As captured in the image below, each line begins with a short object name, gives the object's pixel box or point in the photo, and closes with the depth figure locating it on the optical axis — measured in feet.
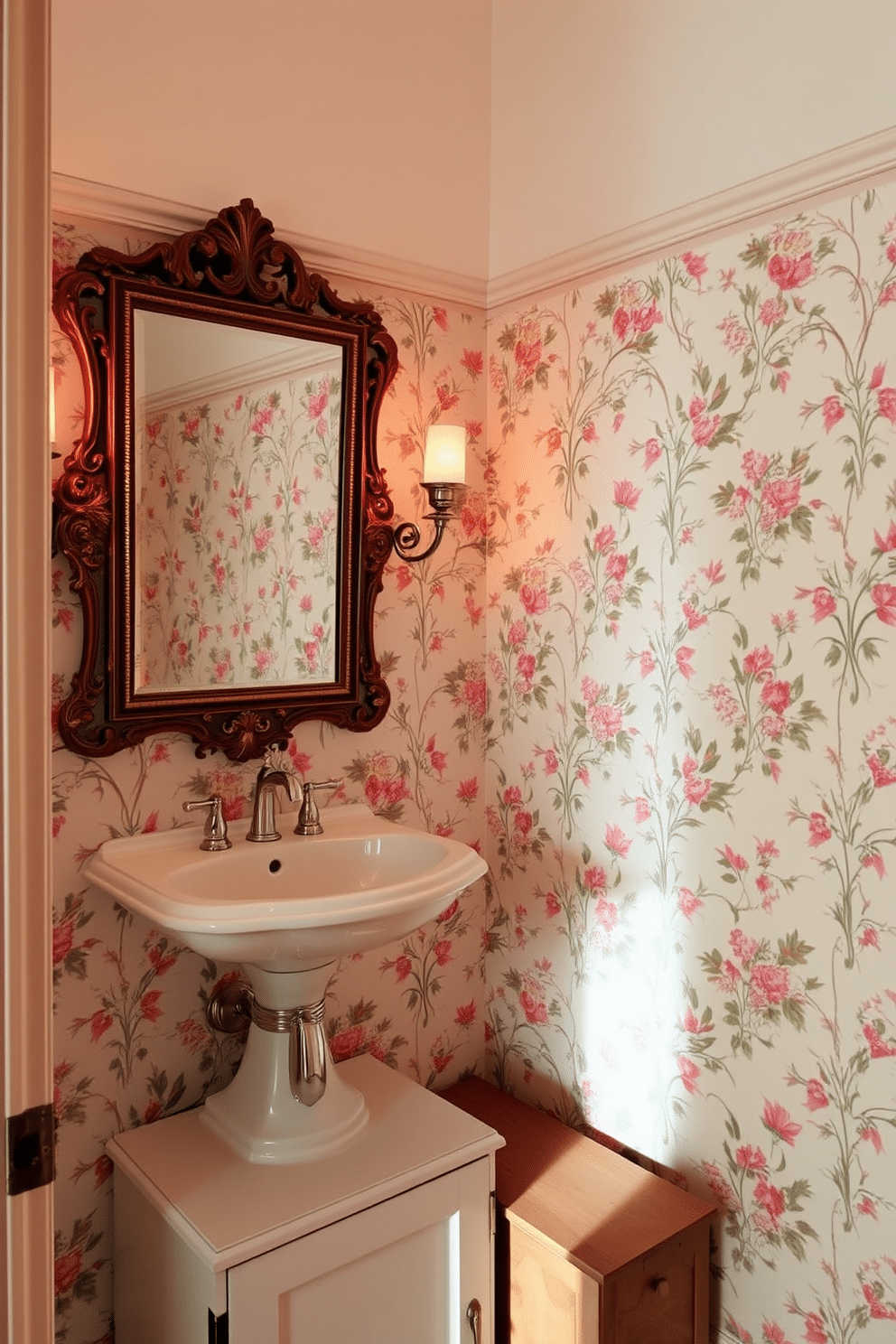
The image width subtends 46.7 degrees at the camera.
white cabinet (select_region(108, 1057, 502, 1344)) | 5.08
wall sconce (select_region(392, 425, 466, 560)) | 6.74
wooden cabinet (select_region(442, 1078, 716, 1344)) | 5.68
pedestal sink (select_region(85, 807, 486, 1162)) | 5.04
